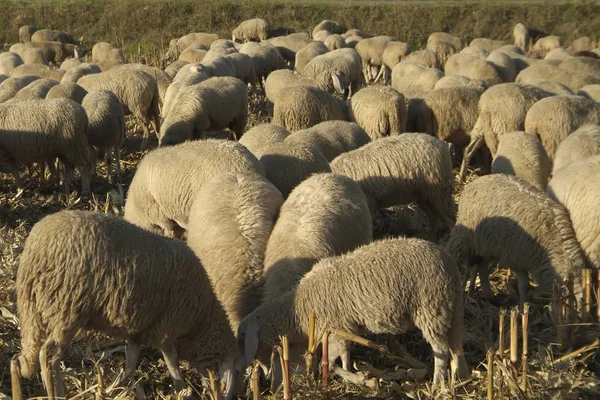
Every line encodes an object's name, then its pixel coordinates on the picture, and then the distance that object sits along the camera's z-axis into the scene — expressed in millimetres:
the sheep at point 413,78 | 14570
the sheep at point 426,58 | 18428
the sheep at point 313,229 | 5164
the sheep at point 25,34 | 29703
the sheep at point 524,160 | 8289
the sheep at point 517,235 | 5809
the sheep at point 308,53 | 19297
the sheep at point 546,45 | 26047
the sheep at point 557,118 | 9180
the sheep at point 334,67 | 16000
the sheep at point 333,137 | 8180
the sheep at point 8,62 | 18250
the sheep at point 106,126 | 10266
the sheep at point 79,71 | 14760
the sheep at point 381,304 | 4535
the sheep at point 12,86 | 12612
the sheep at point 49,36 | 28172
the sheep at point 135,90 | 12641
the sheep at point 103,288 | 4055
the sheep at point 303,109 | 10289
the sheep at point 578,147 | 7789
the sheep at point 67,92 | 11562
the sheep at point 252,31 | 28734
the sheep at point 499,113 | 10102
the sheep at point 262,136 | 8305
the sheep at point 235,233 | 5238
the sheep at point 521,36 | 28328
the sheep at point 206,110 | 10664
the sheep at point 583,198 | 5953
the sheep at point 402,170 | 7355
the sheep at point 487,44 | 23425
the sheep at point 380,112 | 10031
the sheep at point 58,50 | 25883
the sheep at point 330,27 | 29066
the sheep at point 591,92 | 11604
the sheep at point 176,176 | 6699
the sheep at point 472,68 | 15289
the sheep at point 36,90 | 11703
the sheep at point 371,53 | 22094
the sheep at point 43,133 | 9328
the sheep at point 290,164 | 7117
